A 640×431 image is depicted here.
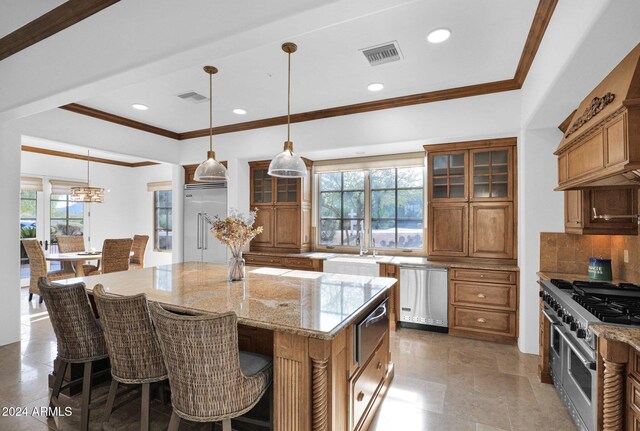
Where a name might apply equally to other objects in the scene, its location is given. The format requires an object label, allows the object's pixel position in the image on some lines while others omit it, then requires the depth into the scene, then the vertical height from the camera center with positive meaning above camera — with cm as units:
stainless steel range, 179 -69
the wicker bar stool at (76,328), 208 -72
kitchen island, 162 -55
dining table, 521 -61
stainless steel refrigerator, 548 +4
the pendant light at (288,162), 262 +49
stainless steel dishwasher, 397 -96
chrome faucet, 499 -34
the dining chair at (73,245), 582 -48
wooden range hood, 166 +55
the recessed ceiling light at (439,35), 253 +151
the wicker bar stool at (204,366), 150 -71
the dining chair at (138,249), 677 -60
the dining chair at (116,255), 534 -58
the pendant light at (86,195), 582 +48
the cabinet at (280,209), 514 +19
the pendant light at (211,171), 303 +48
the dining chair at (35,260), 475 -59
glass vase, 279 -40
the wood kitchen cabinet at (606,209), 258 +10
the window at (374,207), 491 +24
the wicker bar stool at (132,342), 181 -71
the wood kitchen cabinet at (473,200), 388 +27
